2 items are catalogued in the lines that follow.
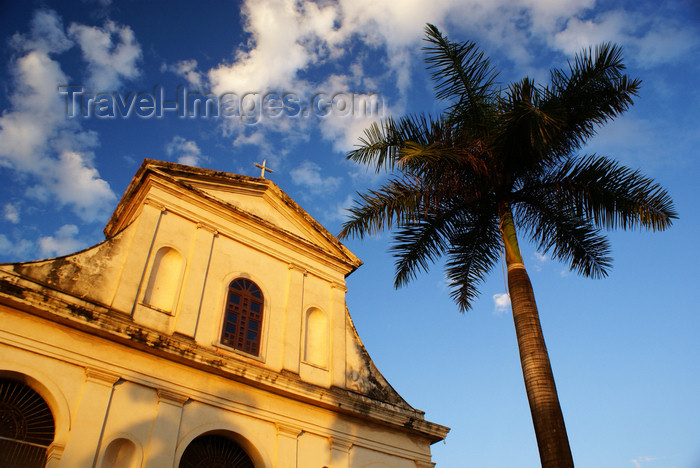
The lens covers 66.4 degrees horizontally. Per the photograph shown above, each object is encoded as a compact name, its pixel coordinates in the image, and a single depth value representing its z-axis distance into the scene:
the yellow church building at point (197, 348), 8.41
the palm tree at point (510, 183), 10.59
